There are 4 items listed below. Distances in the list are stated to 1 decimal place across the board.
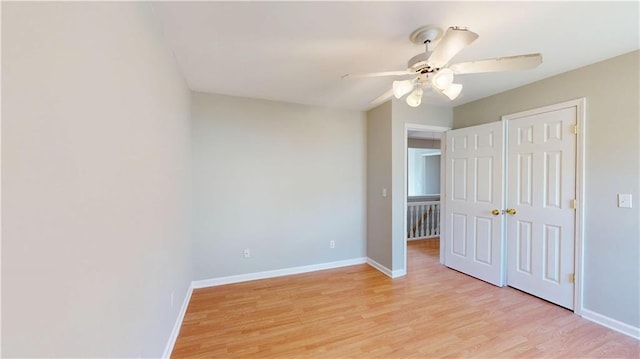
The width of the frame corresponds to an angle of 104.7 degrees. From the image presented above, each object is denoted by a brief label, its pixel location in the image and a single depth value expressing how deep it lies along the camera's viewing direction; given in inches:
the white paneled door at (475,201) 119.5
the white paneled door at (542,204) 96.9
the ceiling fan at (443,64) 53.0
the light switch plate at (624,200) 81.8
